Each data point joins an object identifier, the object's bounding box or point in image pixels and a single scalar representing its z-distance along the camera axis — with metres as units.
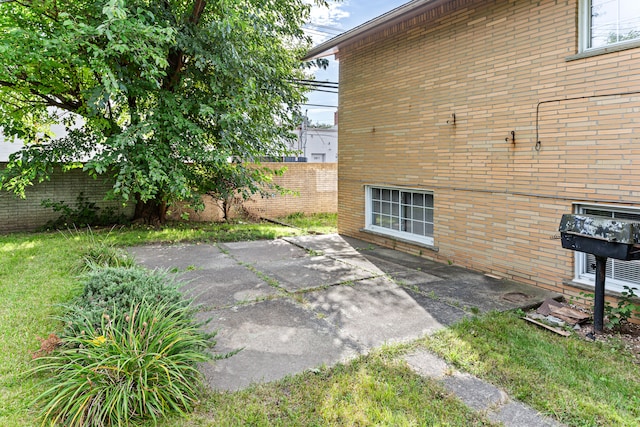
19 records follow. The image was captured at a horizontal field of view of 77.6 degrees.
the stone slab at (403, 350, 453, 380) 3.33
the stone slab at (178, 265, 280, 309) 5.10
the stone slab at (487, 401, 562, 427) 2.69
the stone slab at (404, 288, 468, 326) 4.48
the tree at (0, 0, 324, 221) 6.56
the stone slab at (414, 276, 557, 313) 4.99
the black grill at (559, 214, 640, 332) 3.72
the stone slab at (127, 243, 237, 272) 6.95
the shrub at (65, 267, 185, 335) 3.30
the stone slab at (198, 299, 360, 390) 3.31
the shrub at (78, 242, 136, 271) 6.10
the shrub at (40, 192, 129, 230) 10.67
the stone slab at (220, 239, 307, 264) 7.56
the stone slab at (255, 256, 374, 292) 5.85
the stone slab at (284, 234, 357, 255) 8.29
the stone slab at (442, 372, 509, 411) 2.90
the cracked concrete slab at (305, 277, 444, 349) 4.09
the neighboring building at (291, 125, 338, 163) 30.00
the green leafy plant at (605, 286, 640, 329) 4.16
